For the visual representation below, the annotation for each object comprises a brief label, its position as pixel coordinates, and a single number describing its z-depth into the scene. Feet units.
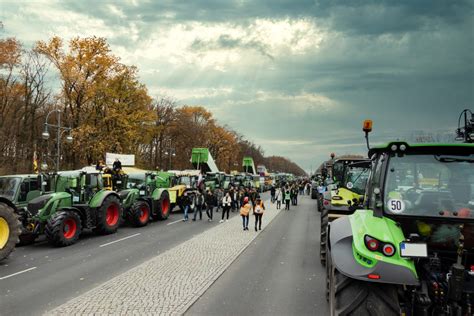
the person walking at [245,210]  54.03
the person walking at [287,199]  90.07
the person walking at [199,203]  68.64
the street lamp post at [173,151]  177.58
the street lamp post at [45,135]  68.90
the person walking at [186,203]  67.21
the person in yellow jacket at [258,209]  54.21
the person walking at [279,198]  94.57
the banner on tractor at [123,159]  91.12
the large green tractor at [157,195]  58.95
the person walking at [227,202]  67.62
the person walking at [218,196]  85.40
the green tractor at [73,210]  41.73
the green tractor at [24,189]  42.27
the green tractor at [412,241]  12.23
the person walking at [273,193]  111.33
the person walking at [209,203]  68.23
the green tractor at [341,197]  32.80
